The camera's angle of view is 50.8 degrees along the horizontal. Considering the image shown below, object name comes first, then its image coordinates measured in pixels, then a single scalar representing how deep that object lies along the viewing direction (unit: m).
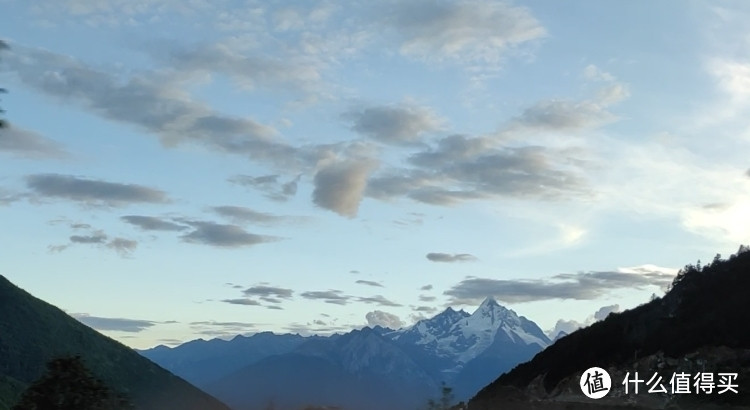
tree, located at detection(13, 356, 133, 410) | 32.22
